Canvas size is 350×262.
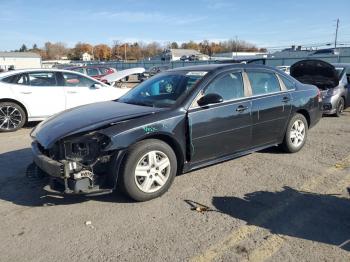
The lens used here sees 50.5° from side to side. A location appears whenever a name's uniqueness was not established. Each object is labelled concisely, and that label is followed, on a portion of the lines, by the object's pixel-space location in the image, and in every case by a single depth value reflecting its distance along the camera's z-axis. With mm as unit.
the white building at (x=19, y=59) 84875
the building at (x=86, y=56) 117762
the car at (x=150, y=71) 29766
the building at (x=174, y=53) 89062
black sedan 4086
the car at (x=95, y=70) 19344
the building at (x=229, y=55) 78375
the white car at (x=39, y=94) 8703
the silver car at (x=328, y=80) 10109
